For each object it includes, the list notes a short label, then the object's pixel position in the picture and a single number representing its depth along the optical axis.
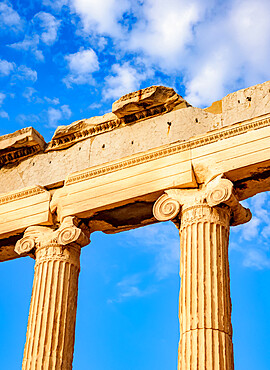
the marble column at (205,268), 16.11
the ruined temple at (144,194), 16.98
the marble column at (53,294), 18.08
